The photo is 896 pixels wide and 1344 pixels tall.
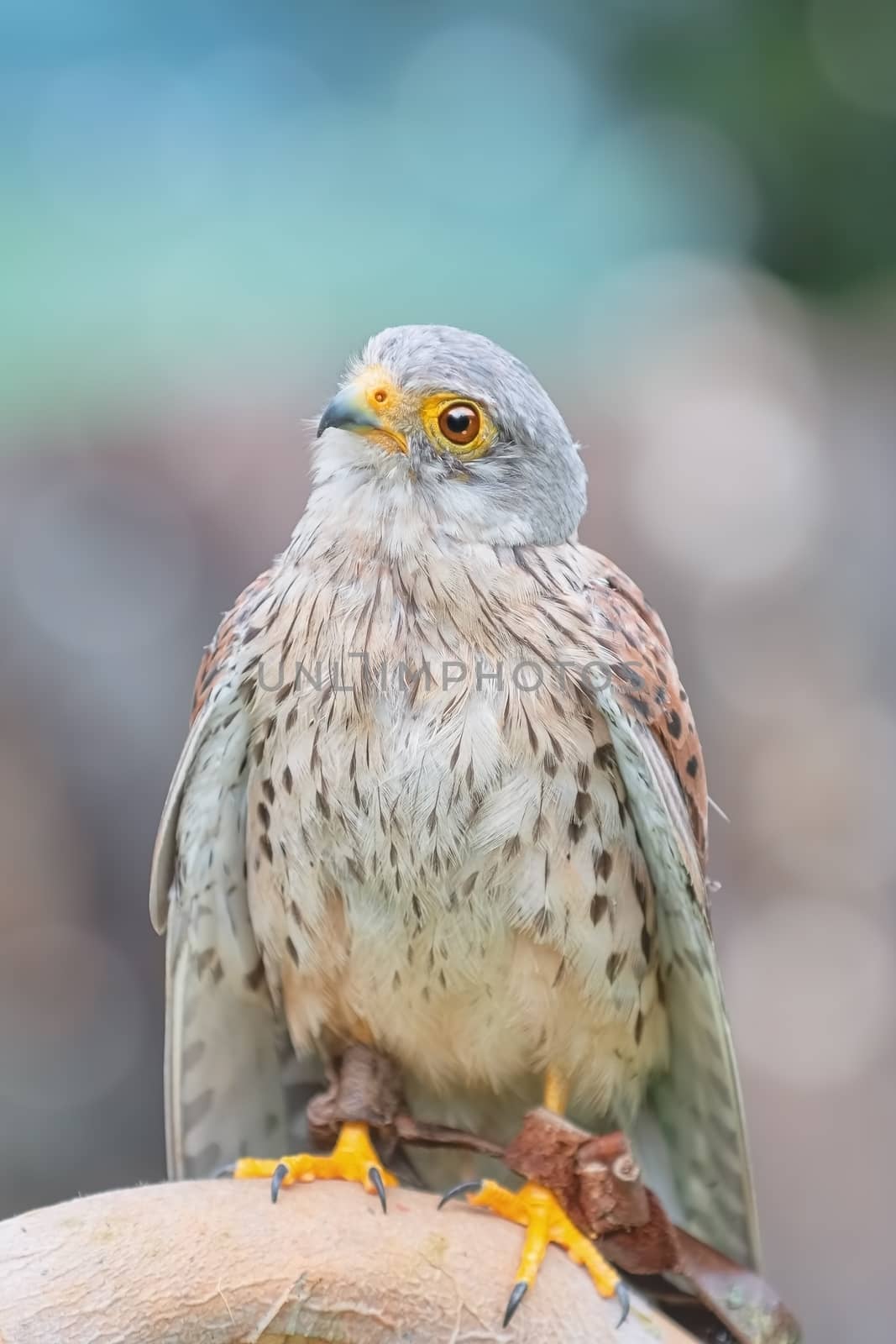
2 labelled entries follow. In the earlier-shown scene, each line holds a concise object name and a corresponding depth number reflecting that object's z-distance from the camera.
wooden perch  3.34
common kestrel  3.36
